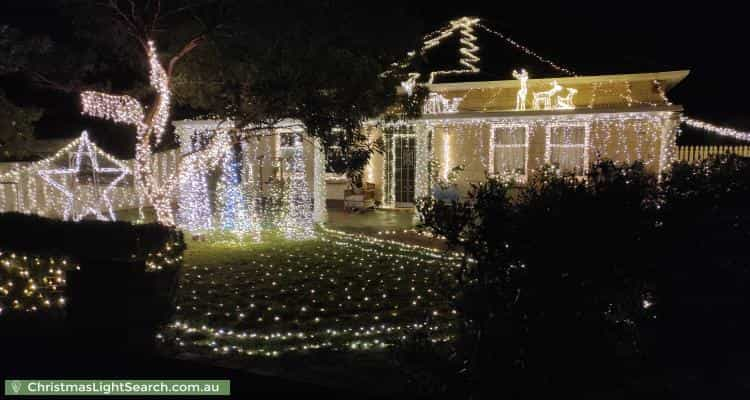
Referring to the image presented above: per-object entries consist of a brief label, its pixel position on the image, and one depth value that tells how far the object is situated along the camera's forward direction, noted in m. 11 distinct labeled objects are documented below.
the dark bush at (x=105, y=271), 5.01
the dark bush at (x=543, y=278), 3.14
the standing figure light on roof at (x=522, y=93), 13.36
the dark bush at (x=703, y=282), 3.63
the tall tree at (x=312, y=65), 8.66
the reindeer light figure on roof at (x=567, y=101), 12.73
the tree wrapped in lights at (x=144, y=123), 10.62
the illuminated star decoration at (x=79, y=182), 12.41
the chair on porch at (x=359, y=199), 14.54
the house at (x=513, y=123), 12.08
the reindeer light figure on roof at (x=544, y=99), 13.11
